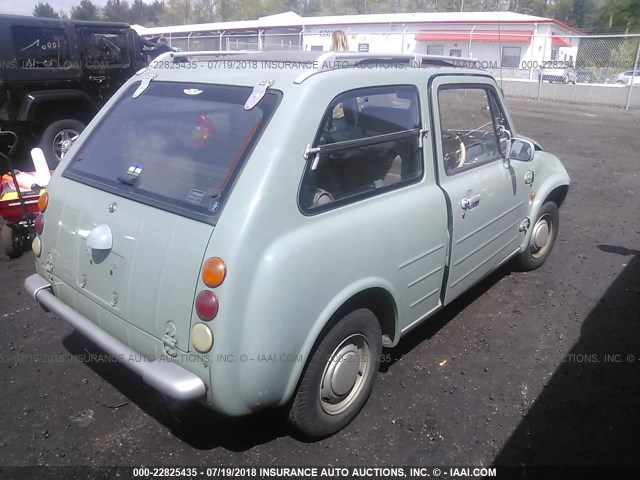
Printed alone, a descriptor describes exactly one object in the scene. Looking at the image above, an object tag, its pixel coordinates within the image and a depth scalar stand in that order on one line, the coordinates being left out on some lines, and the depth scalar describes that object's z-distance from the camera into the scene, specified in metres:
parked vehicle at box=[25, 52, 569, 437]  2.21
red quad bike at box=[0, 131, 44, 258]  4.85
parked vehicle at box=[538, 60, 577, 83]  20.45
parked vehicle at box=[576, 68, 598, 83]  21.31
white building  26.58
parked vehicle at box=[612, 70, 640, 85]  22.17
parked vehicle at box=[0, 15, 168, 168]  7.17
